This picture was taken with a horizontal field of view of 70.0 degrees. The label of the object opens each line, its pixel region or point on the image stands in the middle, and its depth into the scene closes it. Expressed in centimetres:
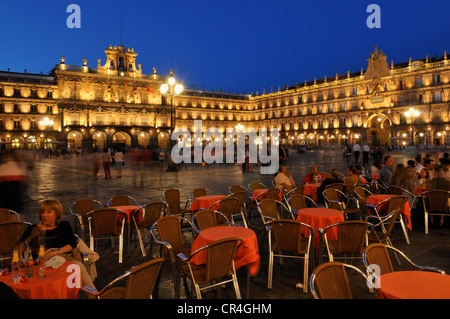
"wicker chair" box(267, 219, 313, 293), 376
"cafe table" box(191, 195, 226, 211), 611
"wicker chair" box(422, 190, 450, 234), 591
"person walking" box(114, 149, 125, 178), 1473
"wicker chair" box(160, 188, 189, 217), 658
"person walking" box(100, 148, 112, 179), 1414
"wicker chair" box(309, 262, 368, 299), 223
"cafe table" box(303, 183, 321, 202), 745
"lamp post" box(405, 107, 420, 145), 4306
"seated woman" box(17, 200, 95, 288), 332
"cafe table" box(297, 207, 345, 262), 425
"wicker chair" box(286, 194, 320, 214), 549
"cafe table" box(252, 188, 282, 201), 669
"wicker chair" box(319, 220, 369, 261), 367
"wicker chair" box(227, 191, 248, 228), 614
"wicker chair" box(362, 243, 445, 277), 268
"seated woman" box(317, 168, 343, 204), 661
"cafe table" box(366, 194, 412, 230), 560
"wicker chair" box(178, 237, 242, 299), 301
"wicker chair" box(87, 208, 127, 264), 461
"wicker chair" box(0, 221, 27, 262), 387
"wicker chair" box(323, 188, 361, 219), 570
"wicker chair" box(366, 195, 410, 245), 515
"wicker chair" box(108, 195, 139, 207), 595
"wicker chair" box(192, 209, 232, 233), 429
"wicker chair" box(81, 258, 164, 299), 225
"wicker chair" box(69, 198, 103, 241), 533
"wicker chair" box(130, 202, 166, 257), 515
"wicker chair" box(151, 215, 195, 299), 376
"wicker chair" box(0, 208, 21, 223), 476
